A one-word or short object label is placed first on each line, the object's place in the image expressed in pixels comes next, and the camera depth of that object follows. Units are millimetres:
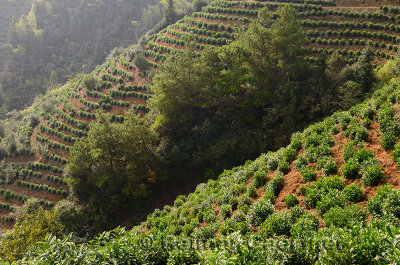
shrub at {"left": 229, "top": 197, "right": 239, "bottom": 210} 14666
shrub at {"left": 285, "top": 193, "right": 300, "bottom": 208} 11711
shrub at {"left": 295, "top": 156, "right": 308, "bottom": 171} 13977
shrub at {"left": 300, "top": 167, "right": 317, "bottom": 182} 12727
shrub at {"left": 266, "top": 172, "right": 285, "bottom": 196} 13398
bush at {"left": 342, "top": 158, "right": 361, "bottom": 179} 11297
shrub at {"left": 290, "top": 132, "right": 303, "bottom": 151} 15752
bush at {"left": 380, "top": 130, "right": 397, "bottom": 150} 11557
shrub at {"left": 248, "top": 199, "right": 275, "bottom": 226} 11438
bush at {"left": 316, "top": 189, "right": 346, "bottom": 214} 10023
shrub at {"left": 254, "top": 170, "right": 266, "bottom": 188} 15055
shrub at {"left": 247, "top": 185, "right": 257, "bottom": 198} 14412
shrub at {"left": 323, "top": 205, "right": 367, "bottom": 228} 8793
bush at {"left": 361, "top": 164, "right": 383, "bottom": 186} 10211
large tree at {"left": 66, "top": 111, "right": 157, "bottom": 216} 27750
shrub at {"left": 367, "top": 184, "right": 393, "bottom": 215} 8859
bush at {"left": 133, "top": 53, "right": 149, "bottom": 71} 43938
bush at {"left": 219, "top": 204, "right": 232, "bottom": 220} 14282
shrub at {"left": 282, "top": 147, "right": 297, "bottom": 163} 15214
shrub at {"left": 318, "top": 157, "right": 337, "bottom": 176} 12312
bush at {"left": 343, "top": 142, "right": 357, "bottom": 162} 12328
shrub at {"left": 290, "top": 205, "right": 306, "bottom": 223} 10469
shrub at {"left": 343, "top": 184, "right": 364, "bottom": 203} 10008
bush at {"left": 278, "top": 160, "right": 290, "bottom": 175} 14633
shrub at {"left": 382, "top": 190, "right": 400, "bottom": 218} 8281
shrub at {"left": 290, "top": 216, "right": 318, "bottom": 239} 8602
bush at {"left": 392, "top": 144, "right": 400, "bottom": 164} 10491
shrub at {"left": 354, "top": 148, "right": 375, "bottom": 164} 11484
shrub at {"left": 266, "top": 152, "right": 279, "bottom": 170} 16000
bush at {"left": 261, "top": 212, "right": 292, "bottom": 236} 9820
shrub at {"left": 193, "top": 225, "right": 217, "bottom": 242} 12124
